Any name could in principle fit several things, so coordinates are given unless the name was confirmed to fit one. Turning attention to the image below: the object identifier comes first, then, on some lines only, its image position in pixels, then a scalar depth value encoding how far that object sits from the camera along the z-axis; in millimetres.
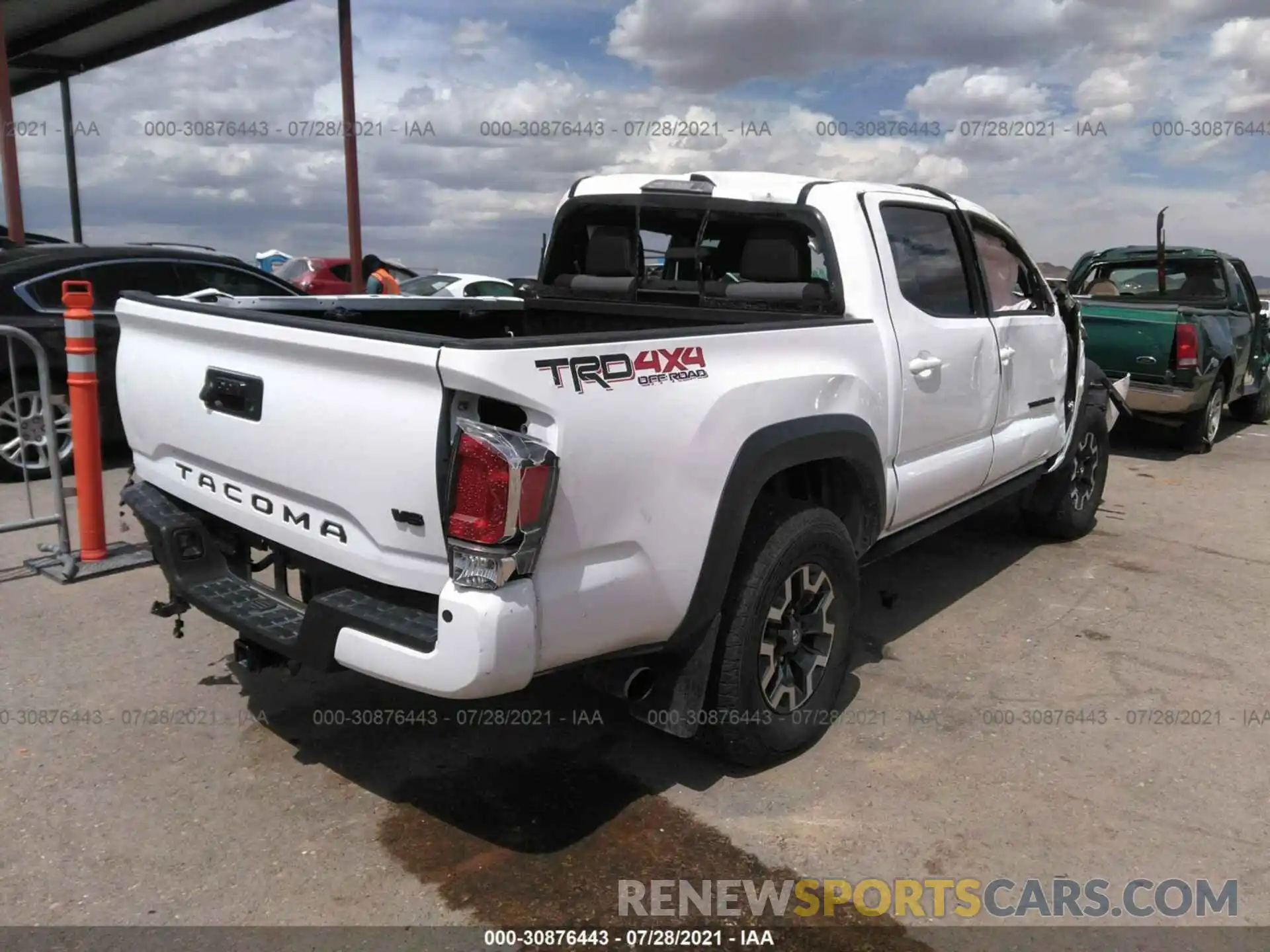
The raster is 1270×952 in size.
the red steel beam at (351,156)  14047
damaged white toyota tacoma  2482
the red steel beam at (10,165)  12680
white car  15312
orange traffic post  5027
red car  17828
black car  7043
